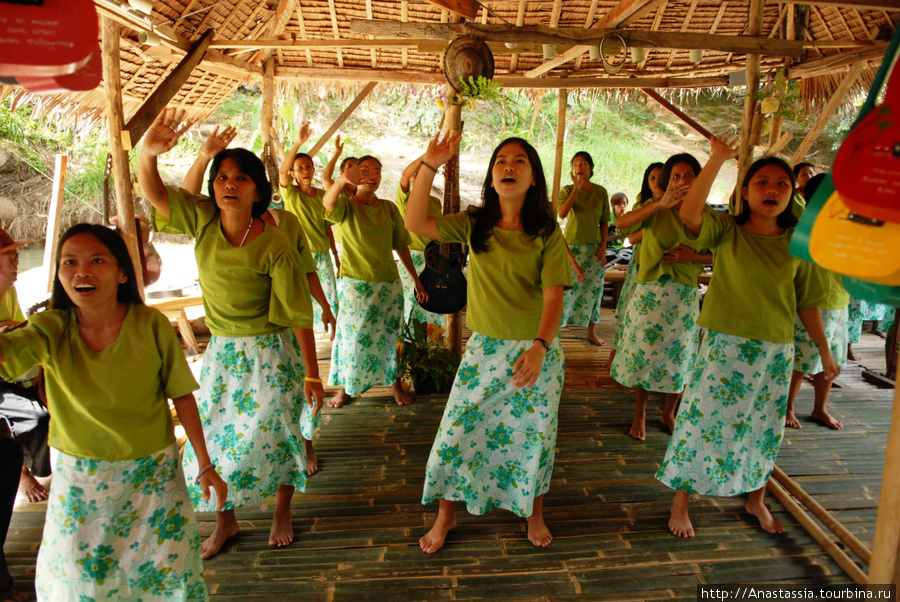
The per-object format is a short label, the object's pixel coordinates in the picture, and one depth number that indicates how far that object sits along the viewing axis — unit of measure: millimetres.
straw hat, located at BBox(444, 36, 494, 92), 3469
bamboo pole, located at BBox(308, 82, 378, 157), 6449
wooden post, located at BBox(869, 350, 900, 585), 1191
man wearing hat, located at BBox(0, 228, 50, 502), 2664
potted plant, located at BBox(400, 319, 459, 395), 4301
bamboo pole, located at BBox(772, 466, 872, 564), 2391
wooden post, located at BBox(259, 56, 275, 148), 5801
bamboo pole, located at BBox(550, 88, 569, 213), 6824
